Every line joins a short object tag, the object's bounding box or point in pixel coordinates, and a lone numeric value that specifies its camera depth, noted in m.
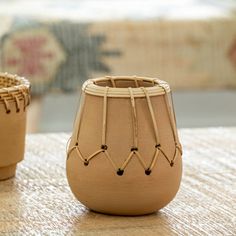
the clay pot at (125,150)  1.17
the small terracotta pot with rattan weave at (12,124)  1.31
